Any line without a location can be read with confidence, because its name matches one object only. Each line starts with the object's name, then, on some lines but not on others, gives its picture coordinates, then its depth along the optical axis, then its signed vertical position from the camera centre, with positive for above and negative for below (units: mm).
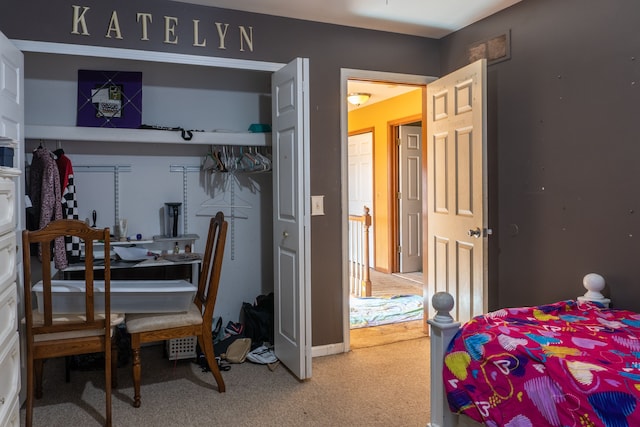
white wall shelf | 3126 +474
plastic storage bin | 2568 -485
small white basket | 3361 -968
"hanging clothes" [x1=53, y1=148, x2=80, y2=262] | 3152 +68
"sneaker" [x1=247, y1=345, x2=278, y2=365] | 3361 -1038
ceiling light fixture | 5852 +1253
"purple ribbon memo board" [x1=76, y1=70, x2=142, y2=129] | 3383 +724
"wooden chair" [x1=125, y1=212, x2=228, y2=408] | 2744 -674
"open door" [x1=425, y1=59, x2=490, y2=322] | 3230 +87
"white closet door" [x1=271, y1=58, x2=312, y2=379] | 3012 -60
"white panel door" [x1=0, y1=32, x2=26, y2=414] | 1848 +21
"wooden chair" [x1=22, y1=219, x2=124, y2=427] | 2334 -575
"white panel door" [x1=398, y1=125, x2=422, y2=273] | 6645 +61
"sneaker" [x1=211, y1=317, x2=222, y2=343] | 3666 -937
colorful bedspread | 1543 -586
